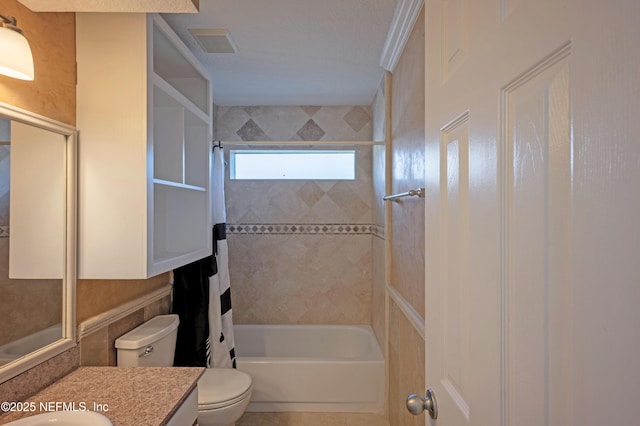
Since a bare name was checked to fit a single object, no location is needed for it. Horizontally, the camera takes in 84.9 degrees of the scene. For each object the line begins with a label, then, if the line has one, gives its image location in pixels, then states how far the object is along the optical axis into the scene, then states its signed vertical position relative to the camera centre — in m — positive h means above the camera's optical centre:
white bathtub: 2.54 -1.22
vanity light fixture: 1.05 +0.51
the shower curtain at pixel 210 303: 2.26 -0.58
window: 3.33 +0.49
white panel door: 0.33 +0.00
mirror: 1.16 -0.08
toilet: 1.65 -0.80
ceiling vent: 1.92 +1.01
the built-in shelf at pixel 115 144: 1.46 +0.31
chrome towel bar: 1.50 +0.10
